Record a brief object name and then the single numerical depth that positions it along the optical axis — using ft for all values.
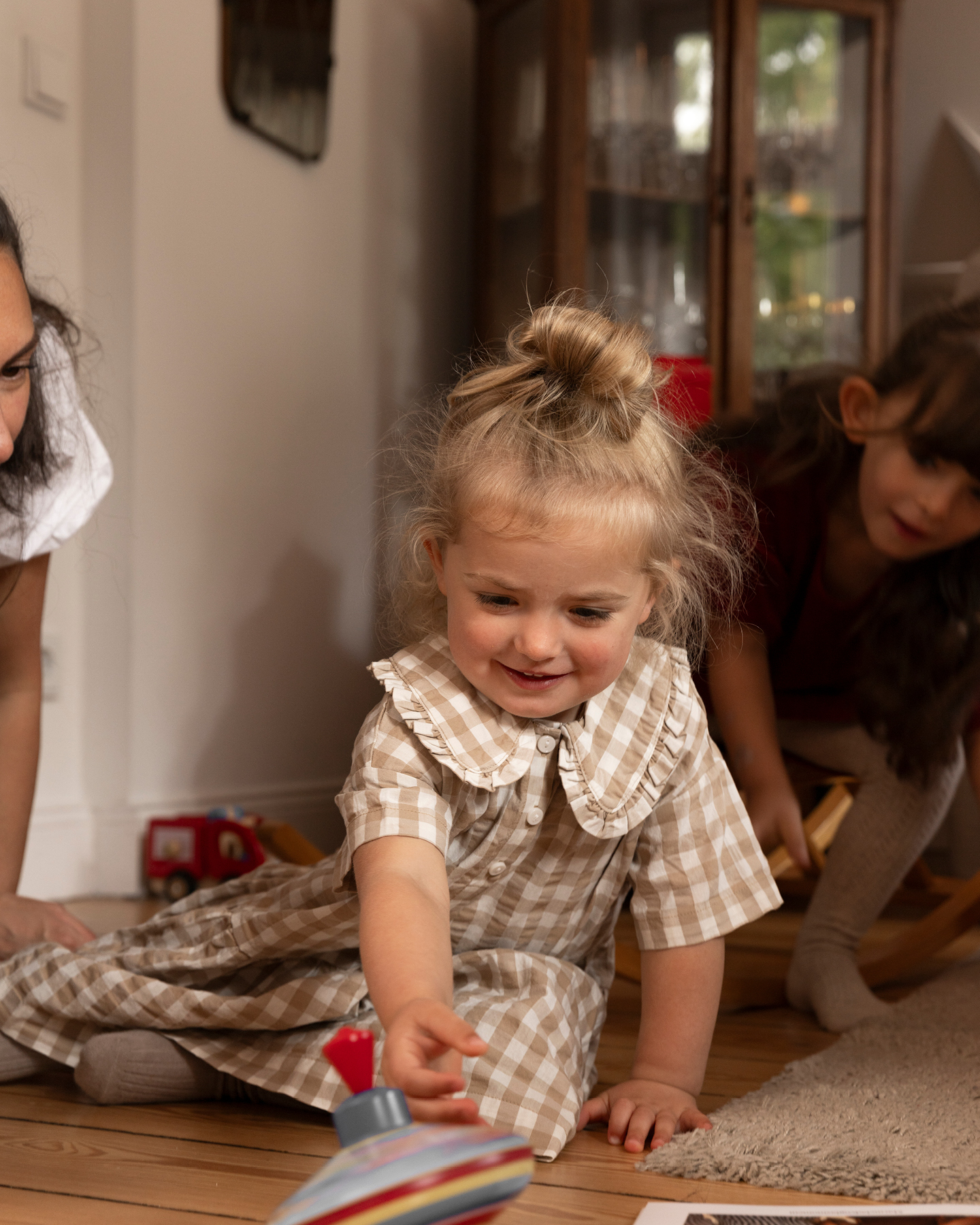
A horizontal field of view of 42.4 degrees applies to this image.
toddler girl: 2.48
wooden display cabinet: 6.93
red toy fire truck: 5.35
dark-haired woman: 3.35
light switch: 5.06
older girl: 3.82
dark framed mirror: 5.95
